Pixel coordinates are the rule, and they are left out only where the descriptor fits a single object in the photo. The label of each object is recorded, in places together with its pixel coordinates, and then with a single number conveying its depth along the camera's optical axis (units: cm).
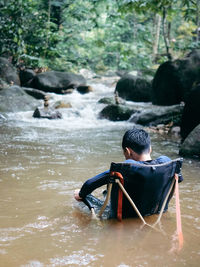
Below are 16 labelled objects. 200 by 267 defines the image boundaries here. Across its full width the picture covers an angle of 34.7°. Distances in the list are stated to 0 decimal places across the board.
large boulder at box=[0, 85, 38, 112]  1264
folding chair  270
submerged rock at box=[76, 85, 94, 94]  1862
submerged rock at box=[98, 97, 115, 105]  1441
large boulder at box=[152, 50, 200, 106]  1213
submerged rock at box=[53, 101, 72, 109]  1355
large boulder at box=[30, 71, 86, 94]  1675
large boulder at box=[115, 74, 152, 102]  1527
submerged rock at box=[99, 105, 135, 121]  1177
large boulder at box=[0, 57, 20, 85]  1620
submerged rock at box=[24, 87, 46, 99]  1541
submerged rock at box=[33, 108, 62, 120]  1141
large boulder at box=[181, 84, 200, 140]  769
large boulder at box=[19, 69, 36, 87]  1757
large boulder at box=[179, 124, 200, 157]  610
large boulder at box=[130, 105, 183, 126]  1046
